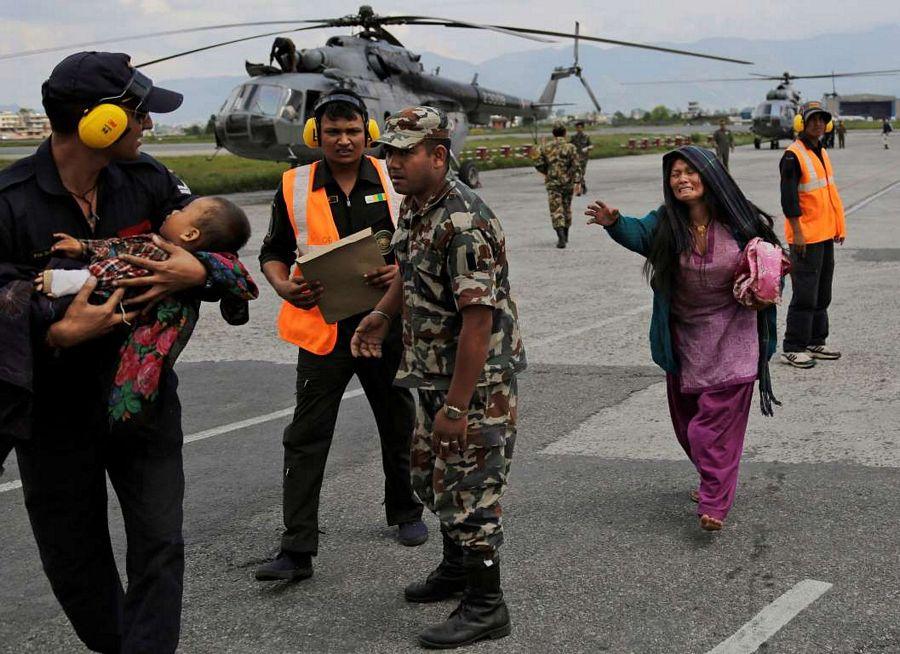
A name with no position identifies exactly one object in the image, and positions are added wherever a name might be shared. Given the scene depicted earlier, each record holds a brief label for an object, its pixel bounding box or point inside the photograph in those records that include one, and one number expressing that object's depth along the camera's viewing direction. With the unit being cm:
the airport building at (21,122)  9836
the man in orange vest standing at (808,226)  810
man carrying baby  305
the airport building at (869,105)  16746
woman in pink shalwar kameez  479
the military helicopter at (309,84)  2322
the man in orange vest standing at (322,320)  448
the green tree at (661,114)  18854
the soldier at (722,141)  3281
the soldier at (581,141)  2637
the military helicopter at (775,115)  5388
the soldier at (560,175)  1634
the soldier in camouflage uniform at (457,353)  358
